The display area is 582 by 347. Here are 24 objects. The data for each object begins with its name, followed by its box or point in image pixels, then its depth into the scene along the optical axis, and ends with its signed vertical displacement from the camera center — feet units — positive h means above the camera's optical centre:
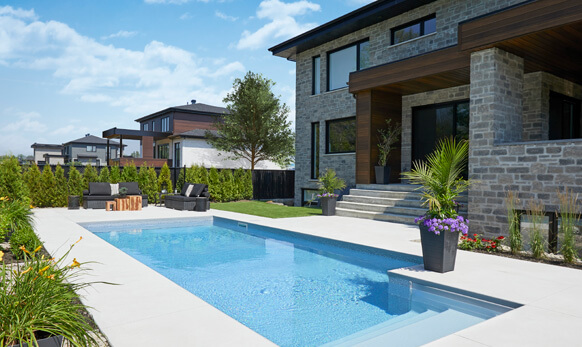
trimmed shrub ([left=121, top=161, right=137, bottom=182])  54.90 -0.35
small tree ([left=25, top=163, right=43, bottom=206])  47.73 -1.39
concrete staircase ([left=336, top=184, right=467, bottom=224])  33.40 -2.75
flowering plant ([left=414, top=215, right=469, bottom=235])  16.94 -2.23
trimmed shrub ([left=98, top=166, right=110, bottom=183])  52.95 -0.36
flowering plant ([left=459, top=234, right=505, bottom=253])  21.66 -4.00
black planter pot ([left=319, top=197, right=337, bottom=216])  38.60 -3.15
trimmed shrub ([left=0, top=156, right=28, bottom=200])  33.68 -0.90
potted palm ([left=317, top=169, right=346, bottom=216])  38.73 -1.90
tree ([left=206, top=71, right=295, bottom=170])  84.58 +11.50
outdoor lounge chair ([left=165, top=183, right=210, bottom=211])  45.00 -3.09
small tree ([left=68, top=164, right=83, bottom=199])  50.52 -1.36
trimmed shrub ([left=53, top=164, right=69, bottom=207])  49.49 -2.19
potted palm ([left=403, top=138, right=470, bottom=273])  16.79 -1.96
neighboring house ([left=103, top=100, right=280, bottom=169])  92.89 +8.75
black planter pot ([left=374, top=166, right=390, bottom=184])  39.84 +0.03
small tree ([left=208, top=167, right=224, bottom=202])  59.72 -1.86
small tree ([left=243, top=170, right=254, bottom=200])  64.80 -2.14
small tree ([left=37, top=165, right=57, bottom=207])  48.49 -1.92
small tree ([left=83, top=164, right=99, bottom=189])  51.90 -0.36
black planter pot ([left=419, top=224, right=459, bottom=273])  16.63 -3.33
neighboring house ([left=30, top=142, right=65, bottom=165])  192.79 +11.59
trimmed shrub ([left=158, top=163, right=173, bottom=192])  57.77 -0.79
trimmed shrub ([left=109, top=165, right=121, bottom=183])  53.88 -0.36
